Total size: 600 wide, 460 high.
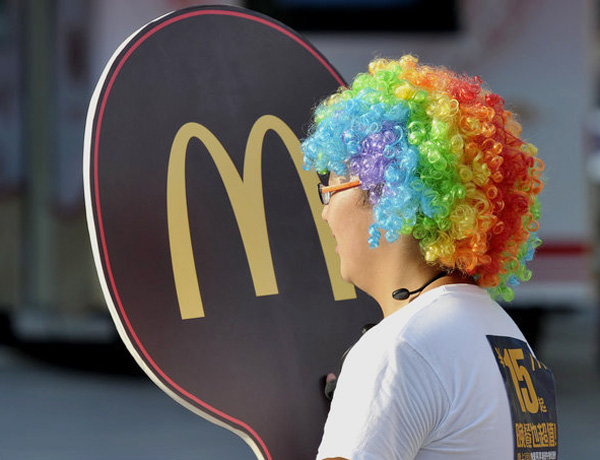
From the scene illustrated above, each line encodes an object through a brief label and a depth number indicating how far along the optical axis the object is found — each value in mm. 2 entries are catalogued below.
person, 5638
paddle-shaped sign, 5853
